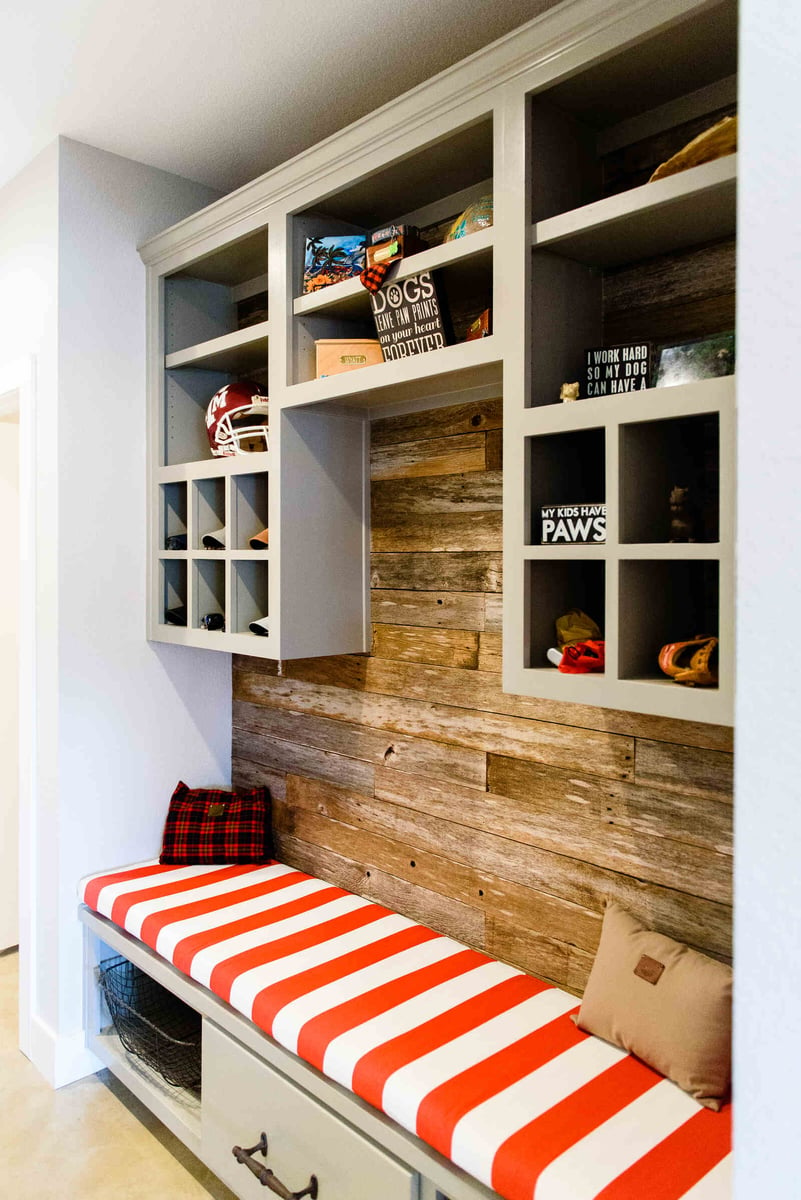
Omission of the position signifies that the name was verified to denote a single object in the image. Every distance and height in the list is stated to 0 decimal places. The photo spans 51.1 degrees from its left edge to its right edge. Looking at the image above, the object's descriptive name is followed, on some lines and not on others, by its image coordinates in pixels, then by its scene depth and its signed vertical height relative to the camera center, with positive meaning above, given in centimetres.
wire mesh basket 222 -129
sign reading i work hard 143 +36
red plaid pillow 254 -78
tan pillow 139 -75
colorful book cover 200 +76
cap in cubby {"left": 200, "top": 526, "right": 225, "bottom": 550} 241 +10
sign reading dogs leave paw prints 175 +55
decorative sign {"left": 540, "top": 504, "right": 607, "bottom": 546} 141 +9
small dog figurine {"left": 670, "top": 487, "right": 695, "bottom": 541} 138 +10
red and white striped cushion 126 -87
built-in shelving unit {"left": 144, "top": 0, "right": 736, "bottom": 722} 137 +52
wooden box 194 +52
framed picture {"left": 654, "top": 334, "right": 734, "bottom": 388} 131 +34
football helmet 230 +44
